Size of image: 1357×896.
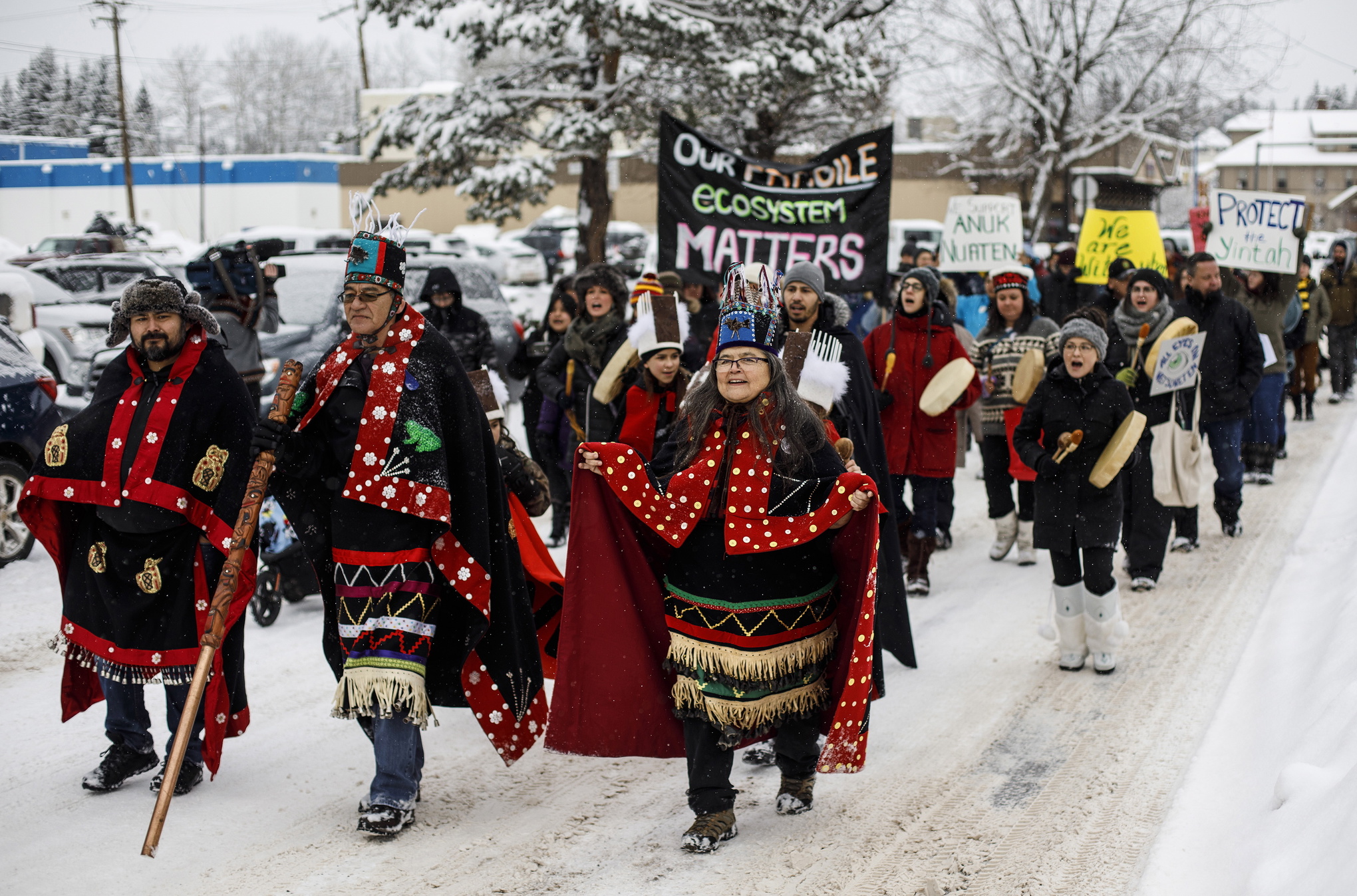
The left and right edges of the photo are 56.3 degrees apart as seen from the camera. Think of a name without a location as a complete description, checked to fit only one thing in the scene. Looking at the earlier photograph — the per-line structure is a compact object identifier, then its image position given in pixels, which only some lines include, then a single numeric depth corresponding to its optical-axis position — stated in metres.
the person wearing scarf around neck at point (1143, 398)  7.67
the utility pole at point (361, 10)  15.55
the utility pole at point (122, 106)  20.66
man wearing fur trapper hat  4.48
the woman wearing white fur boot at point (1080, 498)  6.14
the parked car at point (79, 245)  25.95
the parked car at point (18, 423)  8.07
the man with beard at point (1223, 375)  8.86
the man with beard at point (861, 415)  5.67
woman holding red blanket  4.12
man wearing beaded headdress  4.24
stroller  6.90
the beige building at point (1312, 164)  86.00
